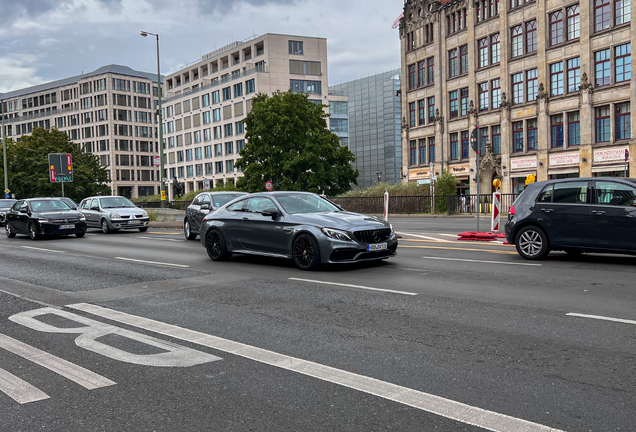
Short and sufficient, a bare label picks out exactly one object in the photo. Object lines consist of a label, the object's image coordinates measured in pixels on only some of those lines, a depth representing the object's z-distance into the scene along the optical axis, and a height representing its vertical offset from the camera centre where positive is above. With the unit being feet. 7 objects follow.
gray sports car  35.06 -2.36
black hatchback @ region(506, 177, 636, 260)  35.45 -1.93
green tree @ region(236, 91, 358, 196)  167.73 +11.30
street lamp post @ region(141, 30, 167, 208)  137.49 +12.08
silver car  81.30 -2.36
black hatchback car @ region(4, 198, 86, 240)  71.87 -2.40
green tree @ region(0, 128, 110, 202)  223.71 +10.80
